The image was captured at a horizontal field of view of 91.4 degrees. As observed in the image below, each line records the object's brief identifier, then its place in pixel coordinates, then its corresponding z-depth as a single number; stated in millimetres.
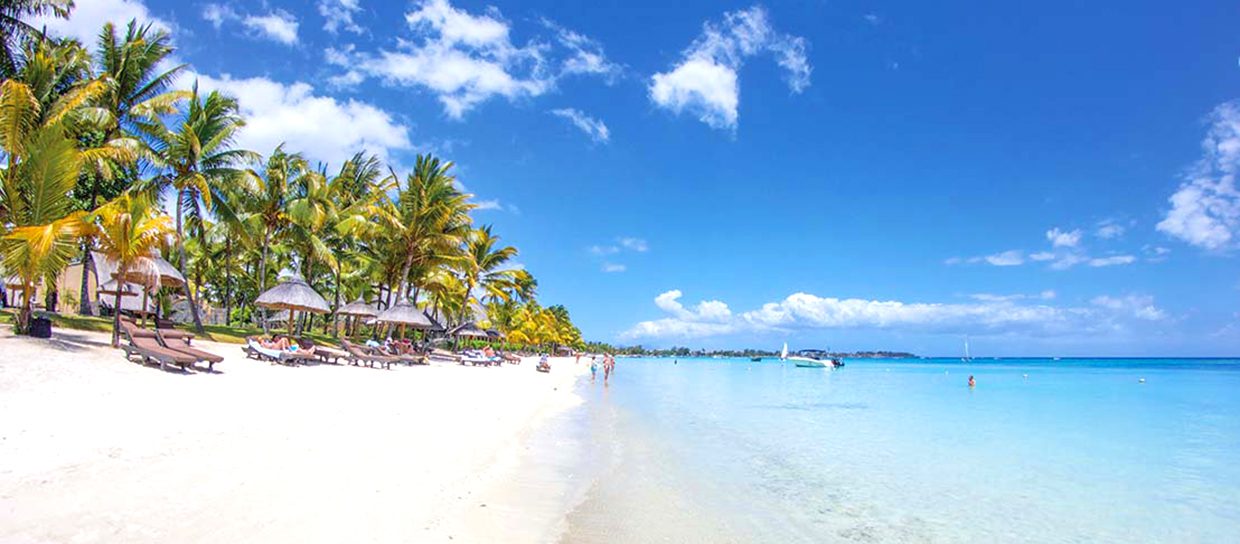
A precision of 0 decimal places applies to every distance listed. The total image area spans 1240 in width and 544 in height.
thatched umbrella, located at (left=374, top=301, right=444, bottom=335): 22453
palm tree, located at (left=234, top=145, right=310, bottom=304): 22531
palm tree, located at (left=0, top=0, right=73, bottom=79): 14883
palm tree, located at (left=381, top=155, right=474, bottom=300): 24578
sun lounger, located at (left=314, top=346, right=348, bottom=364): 16203
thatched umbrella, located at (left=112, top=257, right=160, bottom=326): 11797
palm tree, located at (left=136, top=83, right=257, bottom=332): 17500
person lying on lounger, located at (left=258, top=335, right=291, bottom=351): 14680
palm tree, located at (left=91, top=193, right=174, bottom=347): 11016
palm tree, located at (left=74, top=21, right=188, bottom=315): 16430
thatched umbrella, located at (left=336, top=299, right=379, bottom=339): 22812
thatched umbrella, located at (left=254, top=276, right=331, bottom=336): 17562
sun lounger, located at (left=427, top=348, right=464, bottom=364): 27547
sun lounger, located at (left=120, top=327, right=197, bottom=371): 9852
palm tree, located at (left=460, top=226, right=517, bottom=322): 32250
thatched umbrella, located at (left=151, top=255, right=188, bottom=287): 16553
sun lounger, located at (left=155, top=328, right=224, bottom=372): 10273
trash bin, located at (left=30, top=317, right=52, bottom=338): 11016
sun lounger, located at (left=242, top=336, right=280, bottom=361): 14375
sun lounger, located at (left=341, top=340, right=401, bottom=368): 17312
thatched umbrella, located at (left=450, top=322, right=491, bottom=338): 31359
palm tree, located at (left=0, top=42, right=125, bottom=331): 9922
